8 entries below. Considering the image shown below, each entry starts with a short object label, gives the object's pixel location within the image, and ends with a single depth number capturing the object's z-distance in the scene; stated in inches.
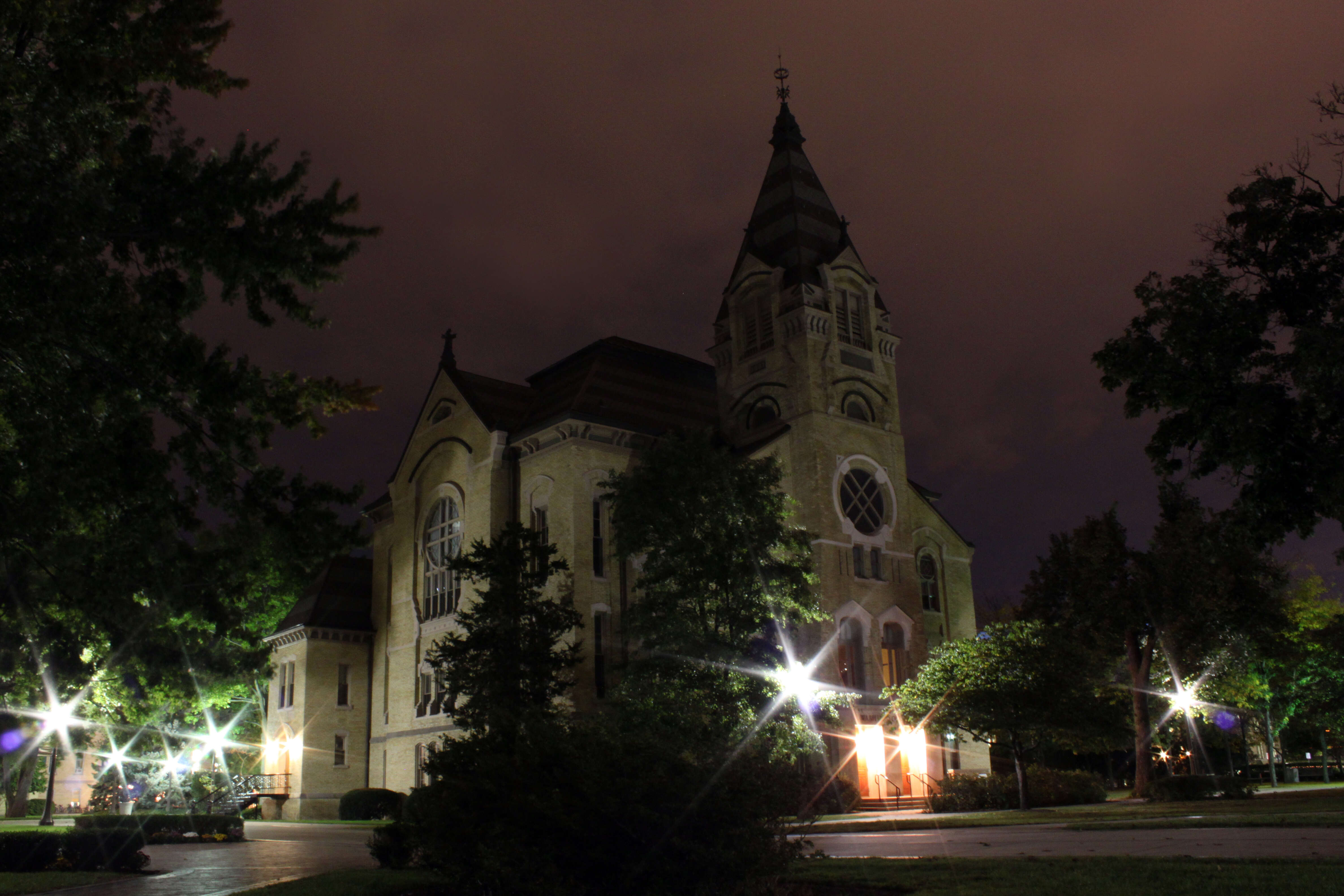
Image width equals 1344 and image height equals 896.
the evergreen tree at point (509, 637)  1227.9
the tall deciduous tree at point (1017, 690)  1325.0
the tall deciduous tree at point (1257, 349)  745.6
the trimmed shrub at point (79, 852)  757.3
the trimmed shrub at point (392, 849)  623.5
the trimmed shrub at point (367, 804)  1636.3
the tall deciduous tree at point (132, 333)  441.4
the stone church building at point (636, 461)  1619.1
